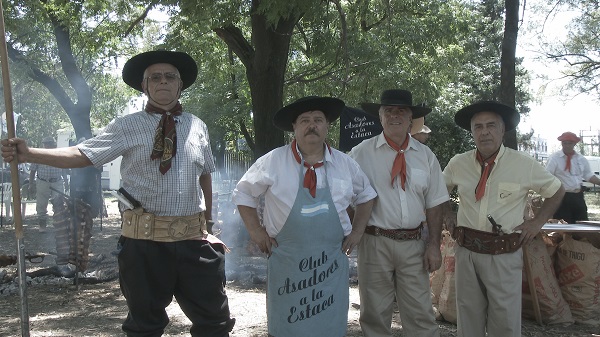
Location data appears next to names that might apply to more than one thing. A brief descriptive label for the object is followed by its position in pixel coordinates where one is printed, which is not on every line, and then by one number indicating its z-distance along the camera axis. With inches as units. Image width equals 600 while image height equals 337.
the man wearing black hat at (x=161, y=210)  131.9
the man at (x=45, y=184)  481.4
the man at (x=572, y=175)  360.5
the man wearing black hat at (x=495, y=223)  157.3
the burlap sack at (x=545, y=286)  210.4
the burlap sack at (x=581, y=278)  215.6
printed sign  313.9
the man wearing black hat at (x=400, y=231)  151.7
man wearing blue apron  134.3
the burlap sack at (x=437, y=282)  224.4
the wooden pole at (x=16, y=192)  126.8
